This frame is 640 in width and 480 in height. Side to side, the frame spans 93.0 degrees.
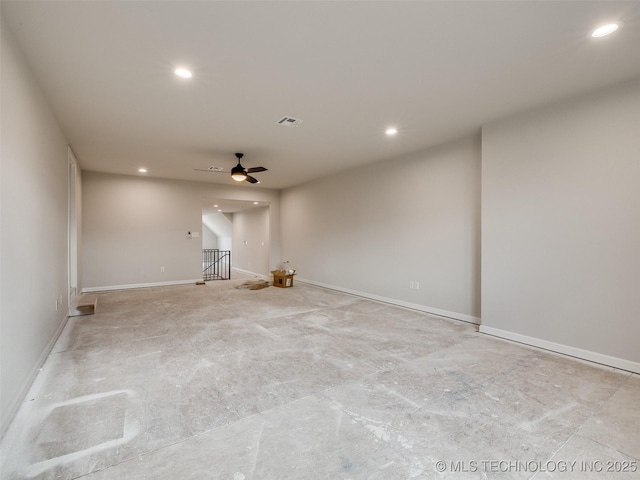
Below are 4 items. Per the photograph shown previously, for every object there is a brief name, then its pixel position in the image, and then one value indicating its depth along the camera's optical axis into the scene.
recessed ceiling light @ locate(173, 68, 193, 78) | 2.64
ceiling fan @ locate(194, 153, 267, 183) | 5.08
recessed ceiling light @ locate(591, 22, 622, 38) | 2.10
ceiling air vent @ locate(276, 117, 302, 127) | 3.73
